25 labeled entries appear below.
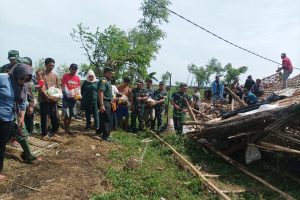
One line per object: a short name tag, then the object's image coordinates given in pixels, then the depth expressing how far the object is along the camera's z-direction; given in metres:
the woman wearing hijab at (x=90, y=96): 6.30
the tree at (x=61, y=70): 19.65
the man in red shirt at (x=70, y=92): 5.89
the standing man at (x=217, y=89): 10.58
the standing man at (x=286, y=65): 10.56
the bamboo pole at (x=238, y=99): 7.27
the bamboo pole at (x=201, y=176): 3.79
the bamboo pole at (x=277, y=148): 4.23
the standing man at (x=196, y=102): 8.79
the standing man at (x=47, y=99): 5.41
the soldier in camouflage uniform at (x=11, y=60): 4.74
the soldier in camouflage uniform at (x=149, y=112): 7.54
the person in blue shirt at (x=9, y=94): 3.57
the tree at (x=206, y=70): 27.90
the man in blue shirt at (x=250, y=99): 9.19
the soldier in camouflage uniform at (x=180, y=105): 7.20
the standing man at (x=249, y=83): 11.99
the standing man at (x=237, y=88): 12.02
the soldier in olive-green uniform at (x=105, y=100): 5.84
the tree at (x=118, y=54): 12.88
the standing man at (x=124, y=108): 7.44
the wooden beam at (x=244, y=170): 3.94
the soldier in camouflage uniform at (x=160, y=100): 7.62
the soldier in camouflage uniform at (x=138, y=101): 7.46
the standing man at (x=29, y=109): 4.92
